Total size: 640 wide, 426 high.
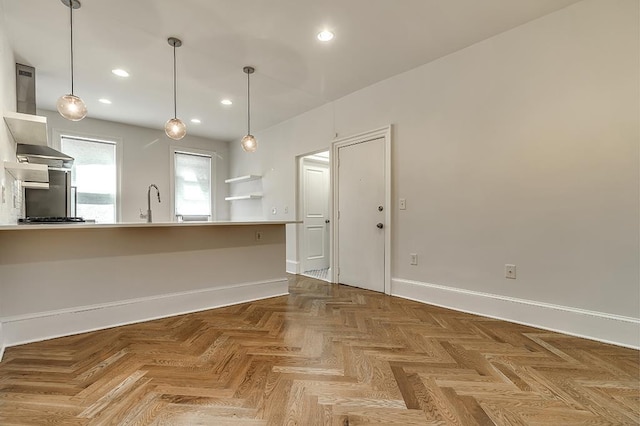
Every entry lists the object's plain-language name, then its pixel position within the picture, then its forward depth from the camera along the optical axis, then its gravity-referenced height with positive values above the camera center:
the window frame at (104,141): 4.89 +1.26
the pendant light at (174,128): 3.19 +0.90
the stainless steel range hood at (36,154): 3.08 +0.61
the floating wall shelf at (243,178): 5.92 +0.71
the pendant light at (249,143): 3.78 +0.89
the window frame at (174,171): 6.08 +0.90
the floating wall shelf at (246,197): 5.92 +0.33
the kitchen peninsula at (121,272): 2.36 -0.56
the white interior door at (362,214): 3.92 +0.00
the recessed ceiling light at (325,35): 2.82 +1.70
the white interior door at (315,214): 5.31 +0.00
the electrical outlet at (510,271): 2.82 -0.54
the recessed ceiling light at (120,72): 3.53 +1.67
